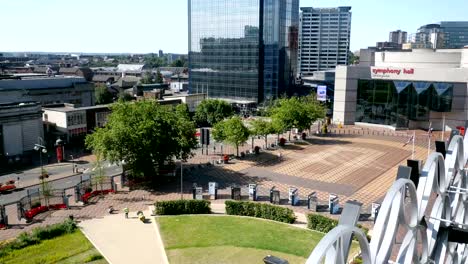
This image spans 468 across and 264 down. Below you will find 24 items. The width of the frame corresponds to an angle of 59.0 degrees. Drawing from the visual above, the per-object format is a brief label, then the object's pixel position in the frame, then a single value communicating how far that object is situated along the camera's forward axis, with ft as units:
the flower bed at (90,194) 119.98
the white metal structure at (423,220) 27.30
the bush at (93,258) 82.57
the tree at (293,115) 198.08
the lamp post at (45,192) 114.21
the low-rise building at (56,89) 252.83
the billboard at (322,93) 284.92
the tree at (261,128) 185.98
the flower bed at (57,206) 115.49
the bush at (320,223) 95.09
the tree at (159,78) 509.35
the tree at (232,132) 170.09
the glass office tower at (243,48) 343.05
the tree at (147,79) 492.95
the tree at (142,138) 127.44
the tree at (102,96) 332.39
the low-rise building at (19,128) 175.01
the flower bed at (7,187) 133.24
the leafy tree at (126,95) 324.31
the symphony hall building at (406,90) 225.35
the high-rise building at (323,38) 607.37
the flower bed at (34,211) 107.48
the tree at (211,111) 257.14
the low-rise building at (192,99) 277.23
